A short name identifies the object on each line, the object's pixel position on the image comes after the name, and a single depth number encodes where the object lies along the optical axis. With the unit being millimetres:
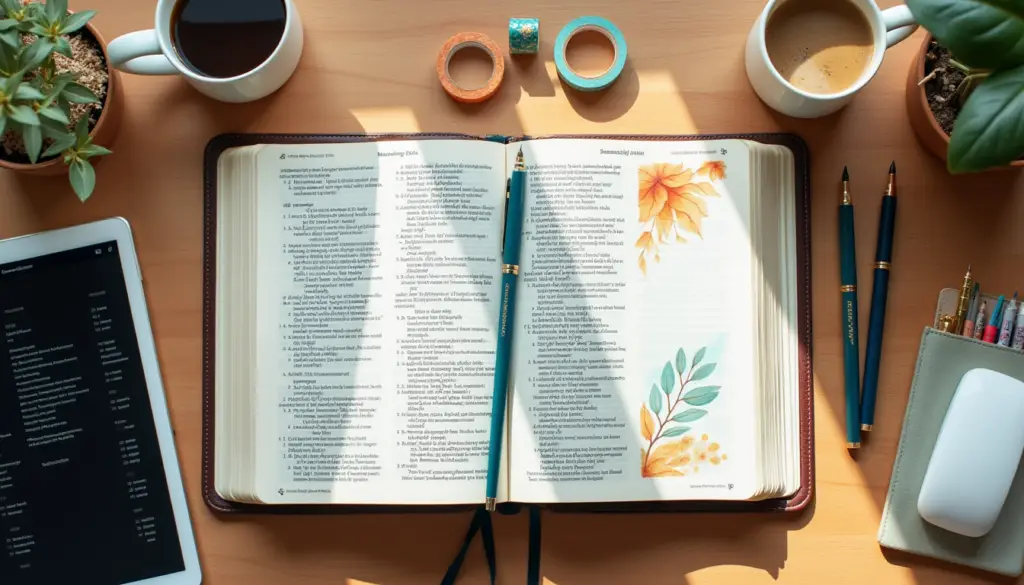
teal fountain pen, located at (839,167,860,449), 724
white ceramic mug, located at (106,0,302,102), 677
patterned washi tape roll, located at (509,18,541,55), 732
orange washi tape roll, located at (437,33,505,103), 741
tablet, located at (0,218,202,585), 729
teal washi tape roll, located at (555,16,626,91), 742
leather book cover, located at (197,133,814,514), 726
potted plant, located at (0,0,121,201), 610
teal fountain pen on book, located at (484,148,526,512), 697
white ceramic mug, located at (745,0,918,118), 676
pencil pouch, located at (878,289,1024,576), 707
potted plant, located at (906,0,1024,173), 539
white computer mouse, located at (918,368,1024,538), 676
